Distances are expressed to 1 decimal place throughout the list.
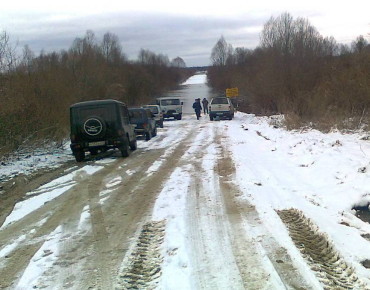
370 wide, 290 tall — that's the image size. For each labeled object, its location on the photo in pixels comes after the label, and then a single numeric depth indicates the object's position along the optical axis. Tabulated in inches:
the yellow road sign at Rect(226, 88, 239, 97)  1813.5
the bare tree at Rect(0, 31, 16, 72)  603.6
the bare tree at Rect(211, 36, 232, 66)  5113.2
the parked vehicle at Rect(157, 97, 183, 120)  1423.5
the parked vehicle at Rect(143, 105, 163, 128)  1104.6
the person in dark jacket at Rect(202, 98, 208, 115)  1645.5
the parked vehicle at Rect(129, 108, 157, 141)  804.6
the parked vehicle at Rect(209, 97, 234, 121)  1272.1
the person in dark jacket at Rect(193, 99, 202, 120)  1406.3
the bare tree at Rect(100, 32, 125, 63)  3190.5
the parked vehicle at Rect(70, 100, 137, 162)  535.8
